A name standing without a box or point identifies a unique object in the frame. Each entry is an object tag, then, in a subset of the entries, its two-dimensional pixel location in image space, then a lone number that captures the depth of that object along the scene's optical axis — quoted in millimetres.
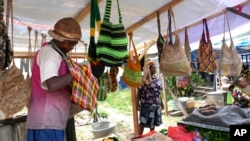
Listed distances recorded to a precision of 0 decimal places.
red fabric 2150
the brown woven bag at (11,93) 1979
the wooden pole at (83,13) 2445
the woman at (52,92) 1431
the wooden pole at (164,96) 6895
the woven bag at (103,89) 3172
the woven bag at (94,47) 1868
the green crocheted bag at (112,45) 1719
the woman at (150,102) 4336
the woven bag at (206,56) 3533
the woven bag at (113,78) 3451
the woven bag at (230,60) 3566
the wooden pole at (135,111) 4473
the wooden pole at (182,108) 6368
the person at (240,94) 4344
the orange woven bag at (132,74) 2984
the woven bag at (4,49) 1594
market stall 2416
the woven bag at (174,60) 2826
